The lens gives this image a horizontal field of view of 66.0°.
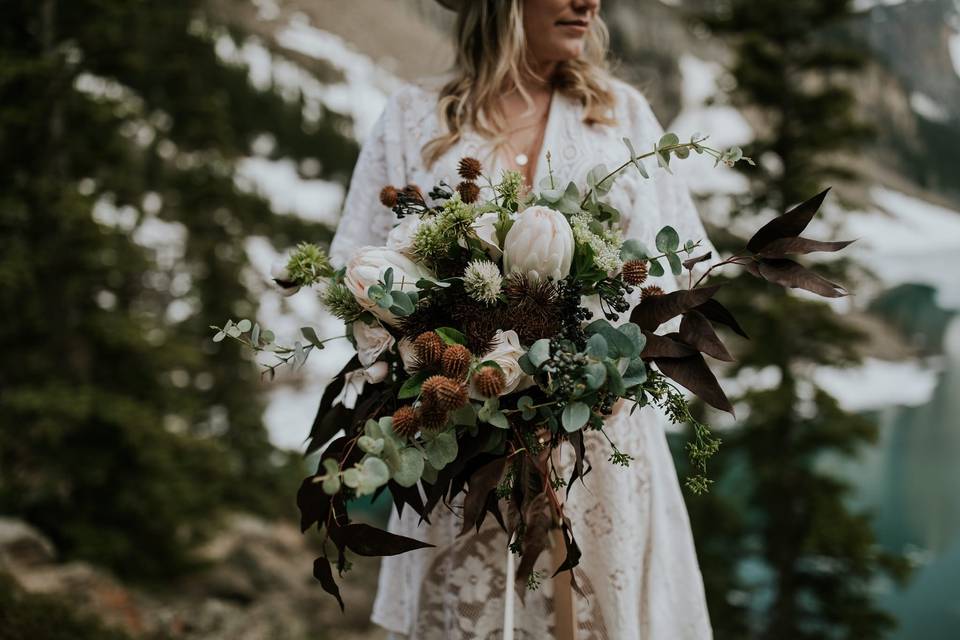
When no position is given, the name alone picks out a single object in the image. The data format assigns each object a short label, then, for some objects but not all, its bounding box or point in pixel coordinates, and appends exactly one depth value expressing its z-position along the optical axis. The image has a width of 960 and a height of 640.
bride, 1.38
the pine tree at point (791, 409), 3.72
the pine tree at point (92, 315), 3.78
